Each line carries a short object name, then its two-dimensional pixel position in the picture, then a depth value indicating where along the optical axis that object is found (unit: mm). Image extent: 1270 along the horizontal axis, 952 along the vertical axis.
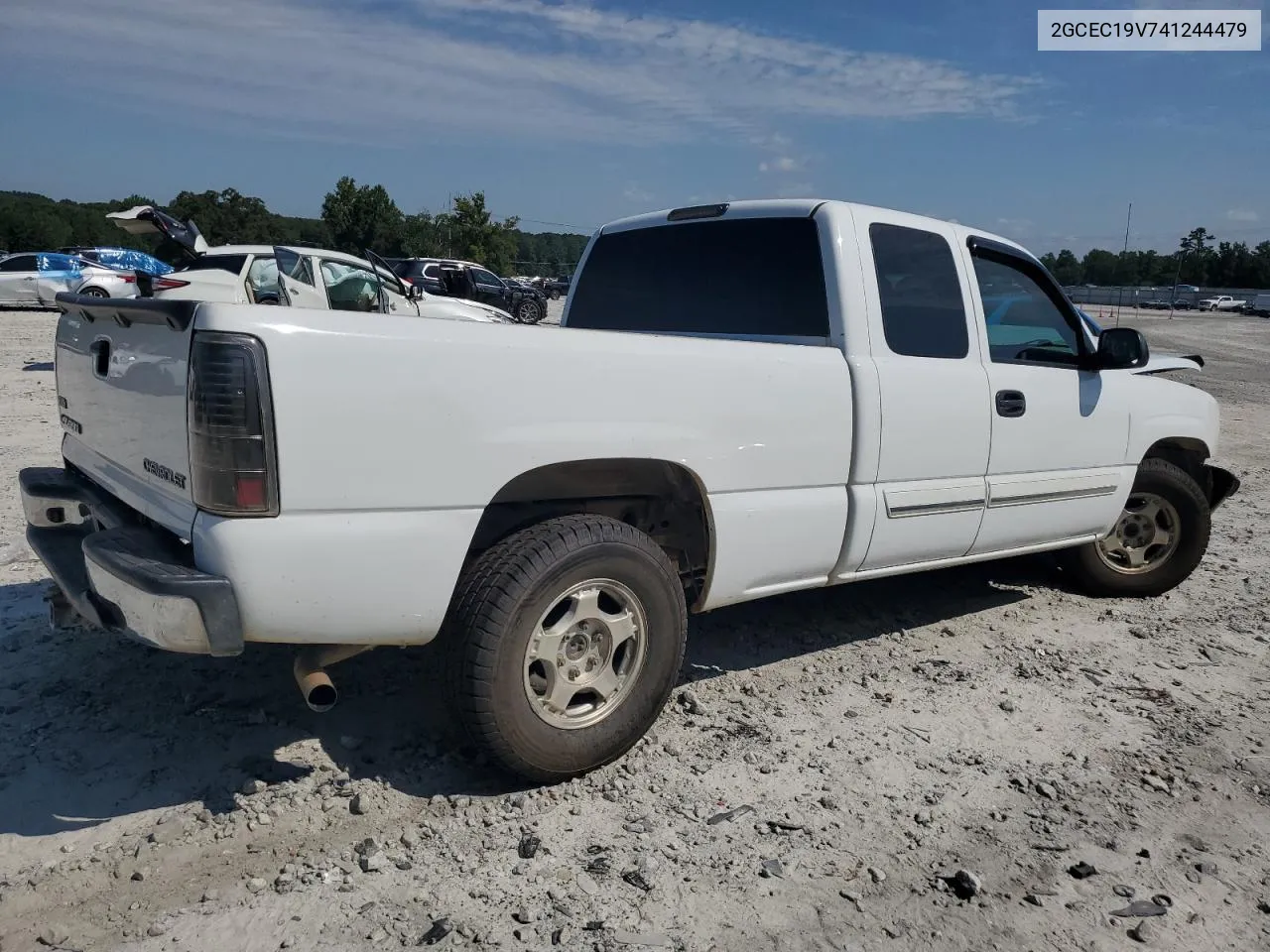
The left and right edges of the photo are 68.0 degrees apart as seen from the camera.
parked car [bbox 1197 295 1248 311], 75188
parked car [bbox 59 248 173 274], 25139
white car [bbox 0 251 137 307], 23734
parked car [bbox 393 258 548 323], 24469
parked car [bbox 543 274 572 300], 44688
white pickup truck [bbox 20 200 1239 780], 2510
